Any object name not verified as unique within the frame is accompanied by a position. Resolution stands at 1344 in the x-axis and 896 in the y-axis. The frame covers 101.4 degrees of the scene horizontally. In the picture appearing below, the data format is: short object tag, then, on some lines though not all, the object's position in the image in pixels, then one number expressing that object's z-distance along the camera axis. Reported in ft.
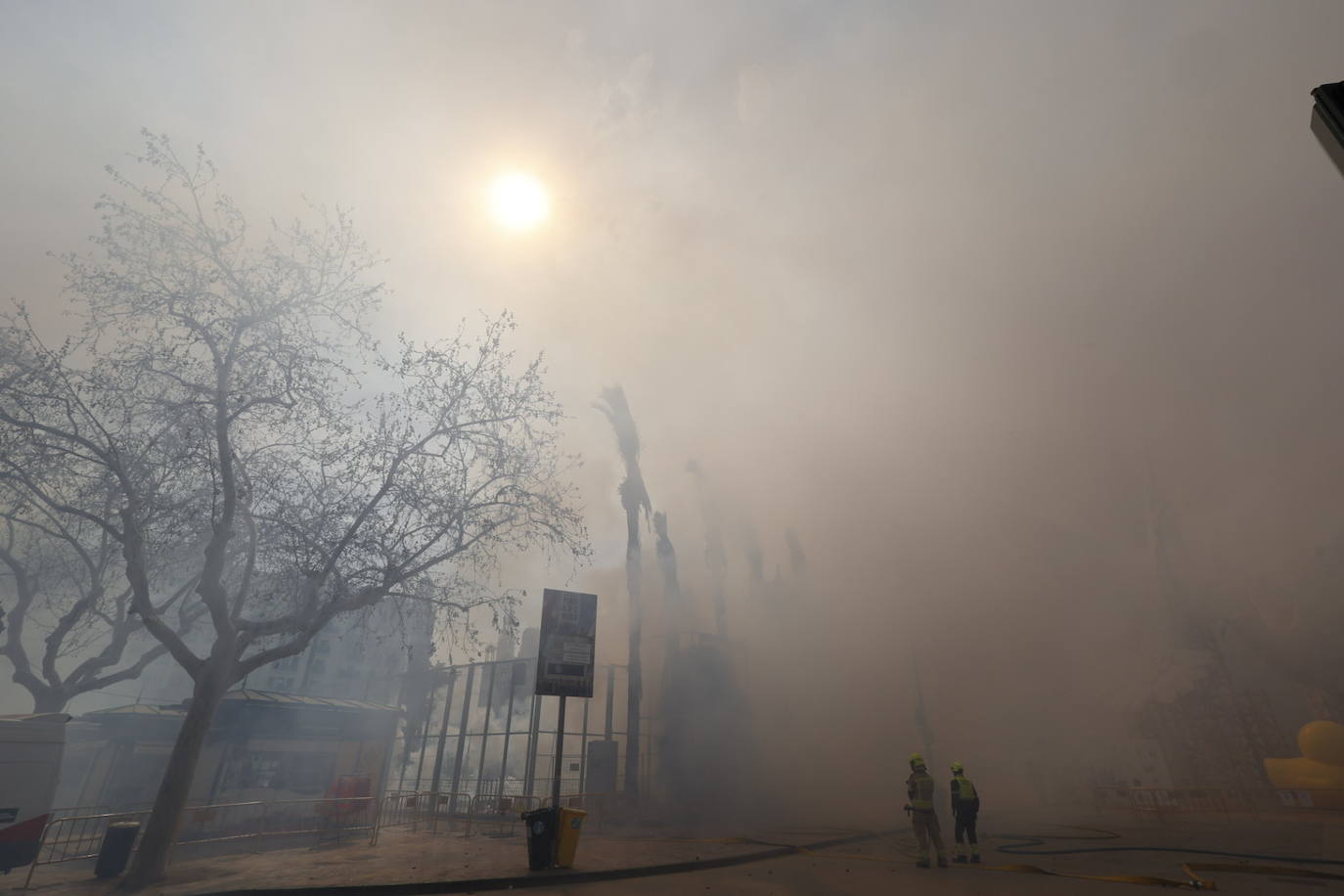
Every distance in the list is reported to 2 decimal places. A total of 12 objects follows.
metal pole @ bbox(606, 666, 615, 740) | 108.06
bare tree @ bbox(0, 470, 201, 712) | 58.70
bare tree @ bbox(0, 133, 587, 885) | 41.70
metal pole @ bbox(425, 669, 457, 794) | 97.88
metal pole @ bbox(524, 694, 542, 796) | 84.66
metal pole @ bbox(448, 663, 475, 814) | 94.22
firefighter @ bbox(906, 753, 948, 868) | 36.68
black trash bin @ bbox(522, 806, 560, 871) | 36.55
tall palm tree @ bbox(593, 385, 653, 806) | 105.09
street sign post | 42.86
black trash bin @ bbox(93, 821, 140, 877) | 38.75
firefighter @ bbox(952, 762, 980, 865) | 40.07
